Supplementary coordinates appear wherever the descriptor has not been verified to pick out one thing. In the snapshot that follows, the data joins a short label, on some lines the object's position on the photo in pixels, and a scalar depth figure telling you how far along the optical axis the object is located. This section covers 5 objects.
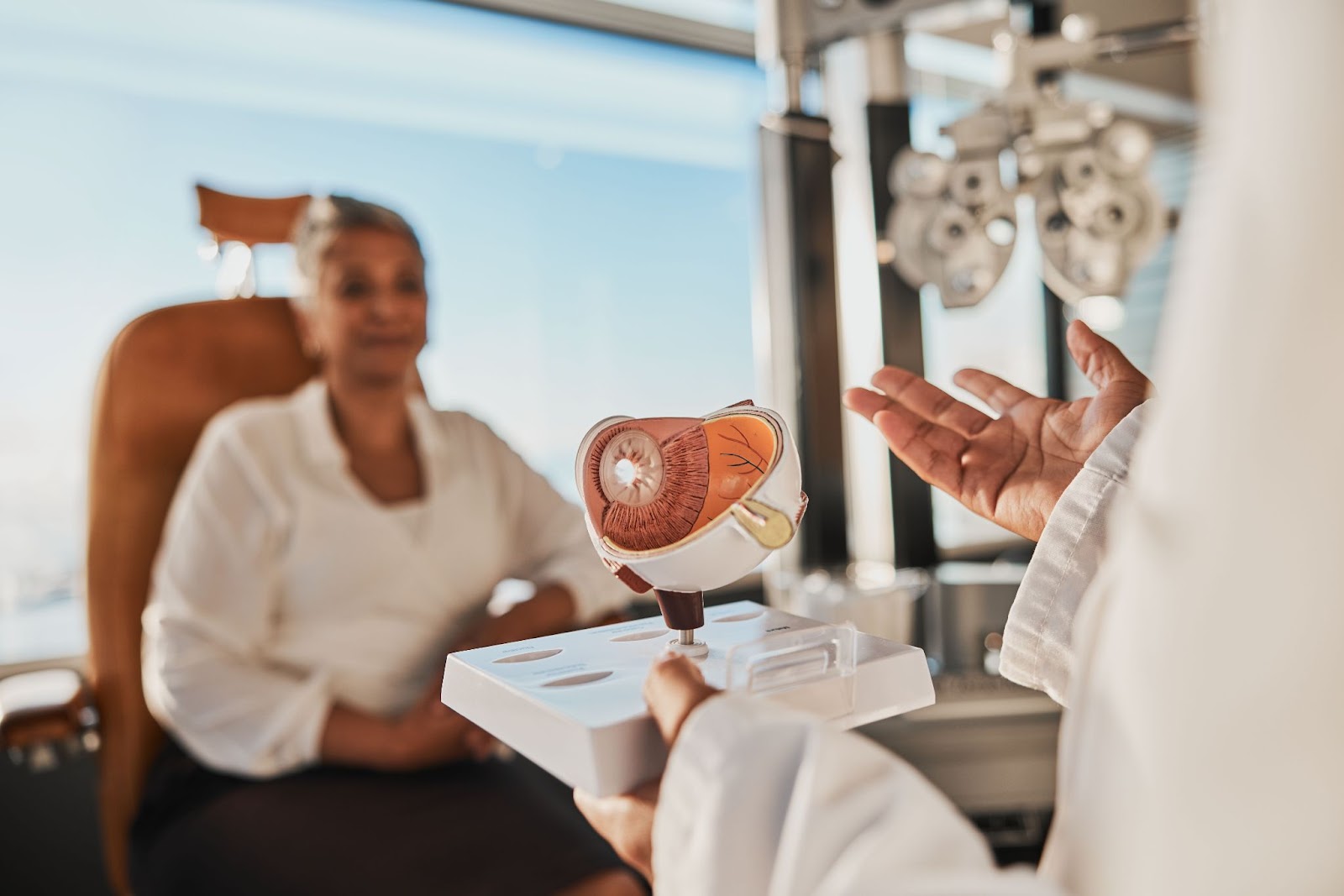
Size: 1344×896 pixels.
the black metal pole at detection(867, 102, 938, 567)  1.33
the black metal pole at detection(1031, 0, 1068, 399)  1.97
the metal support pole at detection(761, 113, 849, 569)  1.28
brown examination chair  1.07
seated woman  0.88
